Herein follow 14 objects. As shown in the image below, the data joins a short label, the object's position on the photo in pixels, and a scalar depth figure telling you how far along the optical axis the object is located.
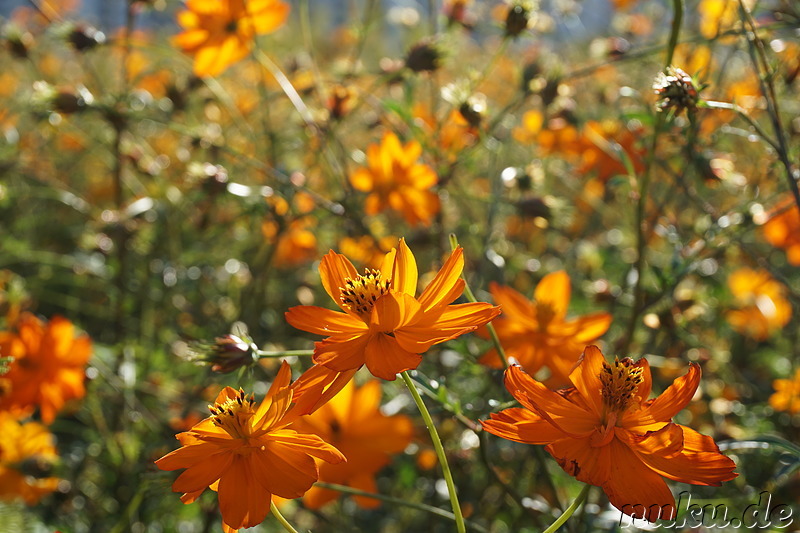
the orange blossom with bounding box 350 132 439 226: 0.90
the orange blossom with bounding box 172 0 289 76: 0.91
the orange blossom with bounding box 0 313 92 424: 0.84
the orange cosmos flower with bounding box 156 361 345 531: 0.61
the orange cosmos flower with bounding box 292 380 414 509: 0.82
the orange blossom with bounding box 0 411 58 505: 0.85
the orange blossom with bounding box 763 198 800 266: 0.94
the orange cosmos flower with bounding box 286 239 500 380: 0.63
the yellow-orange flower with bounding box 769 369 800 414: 0.87
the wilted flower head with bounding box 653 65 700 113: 0.73
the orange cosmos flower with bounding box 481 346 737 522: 0.59
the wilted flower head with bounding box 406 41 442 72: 0.89
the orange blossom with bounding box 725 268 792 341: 1.02
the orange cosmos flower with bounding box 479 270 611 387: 0.79
